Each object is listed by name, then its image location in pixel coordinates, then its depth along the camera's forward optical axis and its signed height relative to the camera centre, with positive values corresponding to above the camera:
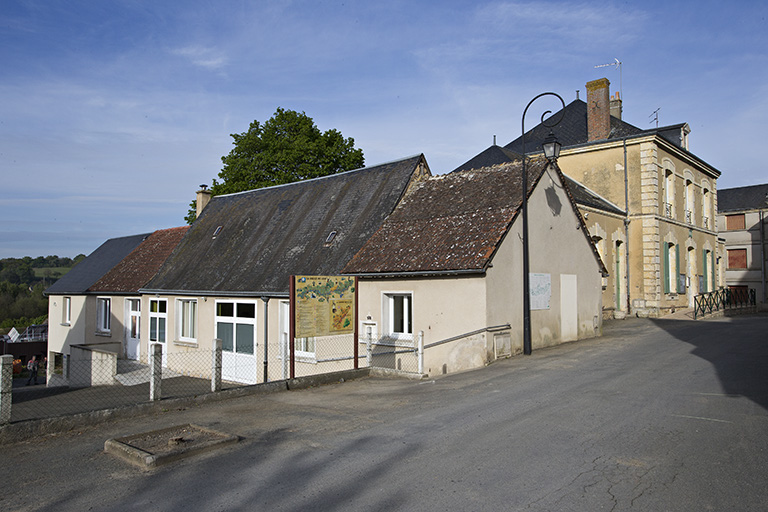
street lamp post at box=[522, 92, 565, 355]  13.29 +0.37
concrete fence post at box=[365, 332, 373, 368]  11.50 -1.56
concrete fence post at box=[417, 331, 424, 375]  11.07 -1.63
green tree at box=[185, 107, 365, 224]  30.05 +6.85
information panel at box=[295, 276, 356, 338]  10.45 -0.61
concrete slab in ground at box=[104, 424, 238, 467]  5.70 -1.93
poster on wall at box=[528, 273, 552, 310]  14.10 -0.43
